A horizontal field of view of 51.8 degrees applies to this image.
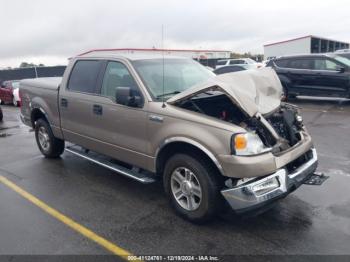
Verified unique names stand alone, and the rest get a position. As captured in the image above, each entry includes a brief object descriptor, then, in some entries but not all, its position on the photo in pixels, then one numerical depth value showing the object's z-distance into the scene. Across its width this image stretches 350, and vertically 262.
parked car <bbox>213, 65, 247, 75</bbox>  18.38
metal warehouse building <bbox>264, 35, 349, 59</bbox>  50.12
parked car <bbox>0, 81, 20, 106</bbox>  17.83
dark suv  11.95
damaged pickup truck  3.62
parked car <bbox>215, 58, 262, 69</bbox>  28.92
